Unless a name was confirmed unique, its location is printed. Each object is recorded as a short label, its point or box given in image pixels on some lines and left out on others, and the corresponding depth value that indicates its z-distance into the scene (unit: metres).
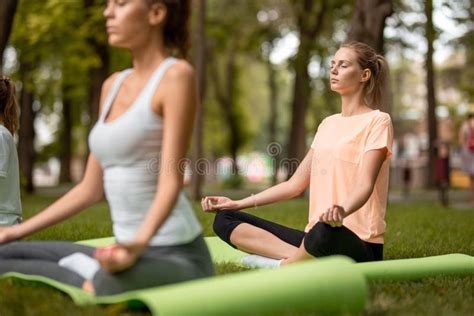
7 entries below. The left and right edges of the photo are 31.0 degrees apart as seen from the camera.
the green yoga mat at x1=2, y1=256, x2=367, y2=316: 3.54
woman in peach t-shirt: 5.29
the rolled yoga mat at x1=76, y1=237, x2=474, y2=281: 5.27
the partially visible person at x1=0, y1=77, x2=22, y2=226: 5.51
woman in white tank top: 3.73
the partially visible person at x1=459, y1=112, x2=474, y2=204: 16.67
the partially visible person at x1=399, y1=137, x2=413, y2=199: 21.28
